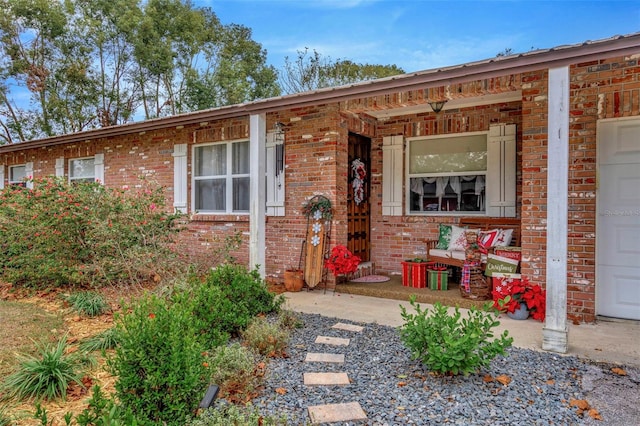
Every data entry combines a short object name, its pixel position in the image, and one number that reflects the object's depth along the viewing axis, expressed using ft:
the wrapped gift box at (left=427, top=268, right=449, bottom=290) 17.48
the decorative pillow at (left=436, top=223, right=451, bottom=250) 18.52
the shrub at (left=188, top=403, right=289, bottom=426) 6.65
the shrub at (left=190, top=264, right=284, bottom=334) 11.67
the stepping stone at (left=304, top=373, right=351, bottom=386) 9.15
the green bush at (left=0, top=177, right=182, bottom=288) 17.26
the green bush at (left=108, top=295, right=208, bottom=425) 7.02
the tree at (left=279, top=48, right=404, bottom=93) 47.16
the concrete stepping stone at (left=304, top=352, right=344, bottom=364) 10.44
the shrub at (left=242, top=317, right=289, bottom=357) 10.78
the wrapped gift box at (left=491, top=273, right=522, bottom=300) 14.61
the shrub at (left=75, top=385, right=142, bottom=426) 5.70
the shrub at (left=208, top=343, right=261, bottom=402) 8.35
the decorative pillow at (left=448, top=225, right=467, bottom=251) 17.86
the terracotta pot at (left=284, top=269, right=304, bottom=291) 18.88
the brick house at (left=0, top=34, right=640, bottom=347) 12.58
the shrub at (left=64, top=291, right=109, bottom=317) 14.78
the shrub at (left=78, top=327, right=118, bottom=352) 11.13
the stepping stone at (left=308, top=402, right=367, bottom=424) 7.57
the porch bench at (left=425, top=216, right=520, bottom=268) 17.13
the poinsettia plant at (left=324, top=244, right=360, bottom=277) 17.89
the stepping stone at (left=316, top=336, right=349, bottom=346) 11.68
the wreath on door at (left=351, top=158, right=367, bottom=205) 20.56
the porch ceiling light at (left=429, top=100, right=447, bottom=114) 16.70
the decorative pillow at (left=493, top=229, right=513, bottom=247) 16.72
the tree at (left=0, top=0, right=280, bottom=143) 47.37
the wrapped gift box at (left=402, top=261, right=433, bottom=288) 18.08
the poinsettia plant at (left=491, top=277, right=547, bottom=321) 13.80
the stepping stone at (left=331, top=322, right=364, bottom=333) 12.94
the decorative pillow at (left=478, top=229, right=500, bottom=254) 16.80
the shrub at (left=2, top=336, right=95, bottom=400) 8.72
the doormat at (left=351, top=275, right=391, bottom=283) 19.38
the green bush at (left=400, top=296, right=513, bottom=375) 8.59
